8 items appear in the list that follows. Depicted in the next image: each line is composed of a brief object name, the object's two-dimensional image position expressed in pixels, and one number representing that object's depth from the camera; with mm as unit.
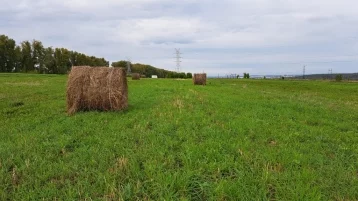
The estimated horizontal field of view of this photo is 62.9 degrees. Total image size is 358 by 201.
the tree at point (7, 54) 80500
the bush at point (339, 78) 61625
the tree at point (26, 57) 87688
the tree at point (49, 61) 92000
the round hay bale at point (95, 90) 11117
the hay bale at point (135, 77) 53222
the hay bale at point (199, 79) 33312
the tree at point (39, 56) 90938
